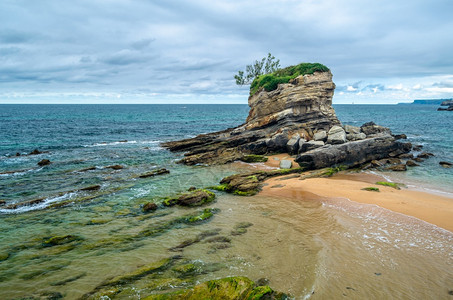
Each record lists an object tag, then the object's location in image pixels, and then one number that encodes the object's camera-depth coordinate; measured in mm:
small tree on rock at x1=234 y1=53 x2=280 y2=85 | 61875
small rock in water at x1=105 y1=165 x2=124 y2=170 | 28095
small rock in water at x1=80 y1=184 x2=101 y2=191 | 21005
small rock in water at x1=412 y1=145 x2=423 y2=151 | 36900
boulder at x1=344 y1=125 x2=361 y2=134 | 39594
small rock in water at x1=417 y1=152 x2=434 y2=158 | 32284
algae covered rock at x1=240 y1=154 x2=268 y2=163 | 30911
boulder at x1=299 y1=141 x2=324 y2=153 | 29078
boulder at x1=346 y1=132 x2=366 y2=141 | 33562
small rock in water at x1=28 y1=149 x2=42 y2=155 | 36062
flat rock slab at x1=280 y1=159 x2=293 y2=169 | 26297
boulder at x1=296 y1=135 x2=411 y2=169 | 25422
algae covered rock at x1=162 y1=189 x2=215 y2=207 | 17766
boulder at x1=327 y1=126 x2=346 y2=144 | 30875
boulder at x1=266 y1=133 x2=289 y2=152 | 34344
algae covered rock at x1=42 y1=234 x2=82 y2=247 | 12719
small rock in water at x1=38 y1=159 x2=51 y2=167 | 29172
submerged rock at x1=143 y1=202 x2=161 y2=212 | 16953
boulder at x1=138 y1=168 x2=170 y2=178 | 25250
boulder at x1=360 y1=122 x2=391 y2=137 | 43750
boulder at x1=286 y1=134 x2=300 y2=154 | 32562
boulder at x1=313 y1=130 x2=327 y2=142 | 33531
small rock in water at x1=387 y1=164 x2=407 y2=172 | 26156
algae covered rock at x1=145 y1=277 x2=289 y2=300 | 7707
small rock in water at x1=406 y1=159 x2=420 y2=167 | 28078
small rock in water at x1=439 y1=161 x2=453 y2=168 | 27712
